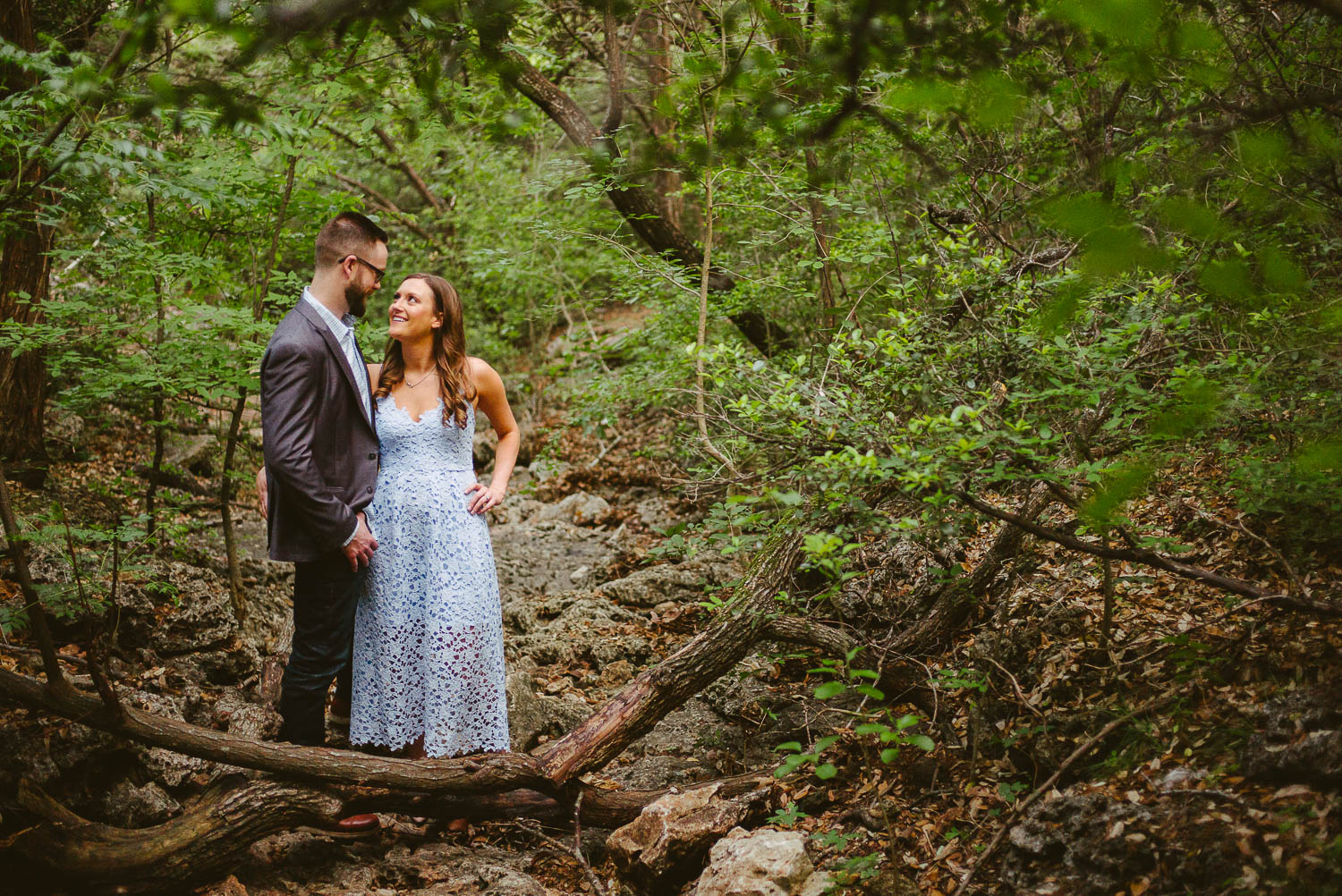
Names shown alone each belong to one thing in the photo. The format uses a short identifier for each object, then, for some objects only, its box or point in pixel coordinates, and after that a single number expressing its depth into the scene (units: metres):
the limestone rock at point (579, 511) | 8.20
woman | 3.73
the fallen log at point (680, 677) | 3.76
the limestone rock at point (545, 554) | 6.89
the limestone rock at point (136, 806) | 3.46
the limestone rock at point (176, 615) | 4.71
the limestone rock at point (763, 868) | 2.88
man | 3.45
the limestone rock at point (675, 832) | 3.26
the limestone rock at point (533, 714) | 4.39
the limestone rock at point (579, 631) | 5.44
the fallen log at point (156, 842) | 2.94
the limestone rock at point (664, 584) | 6.17
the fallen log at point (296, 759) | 3.18
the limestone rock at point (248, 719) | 3.96
